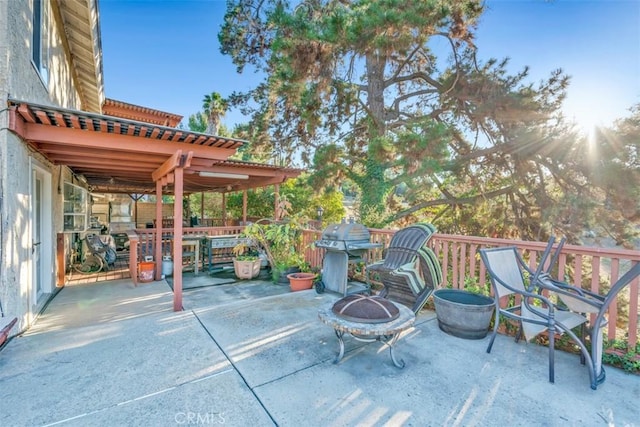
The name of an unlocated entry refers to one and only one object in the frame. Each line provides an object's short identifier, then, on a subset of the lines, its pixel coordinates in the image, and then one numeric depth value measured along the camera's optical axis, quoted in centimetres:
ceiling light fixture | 710
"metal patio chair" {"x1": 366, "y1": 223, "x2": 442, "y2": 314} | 379
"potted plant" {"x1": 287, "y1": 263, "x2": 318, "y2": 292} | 544
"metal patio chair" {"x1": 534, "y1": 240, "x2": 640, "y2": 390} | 233
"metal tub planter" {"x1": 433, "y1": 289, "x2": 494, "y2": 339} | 321
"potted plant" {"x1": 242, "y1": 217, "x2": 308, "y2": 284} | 616
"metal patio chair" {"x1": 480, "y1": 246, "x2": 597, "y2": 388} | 251
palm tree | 1719
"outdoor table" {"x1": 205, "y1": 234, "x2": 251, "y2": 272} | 702
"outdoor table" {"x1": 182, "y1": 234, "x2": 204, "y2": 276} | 703
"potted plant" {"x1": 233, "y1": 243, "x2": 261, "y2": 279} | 651
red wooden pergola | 337
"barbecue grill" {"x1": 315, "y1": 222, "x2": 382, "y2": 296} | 474
